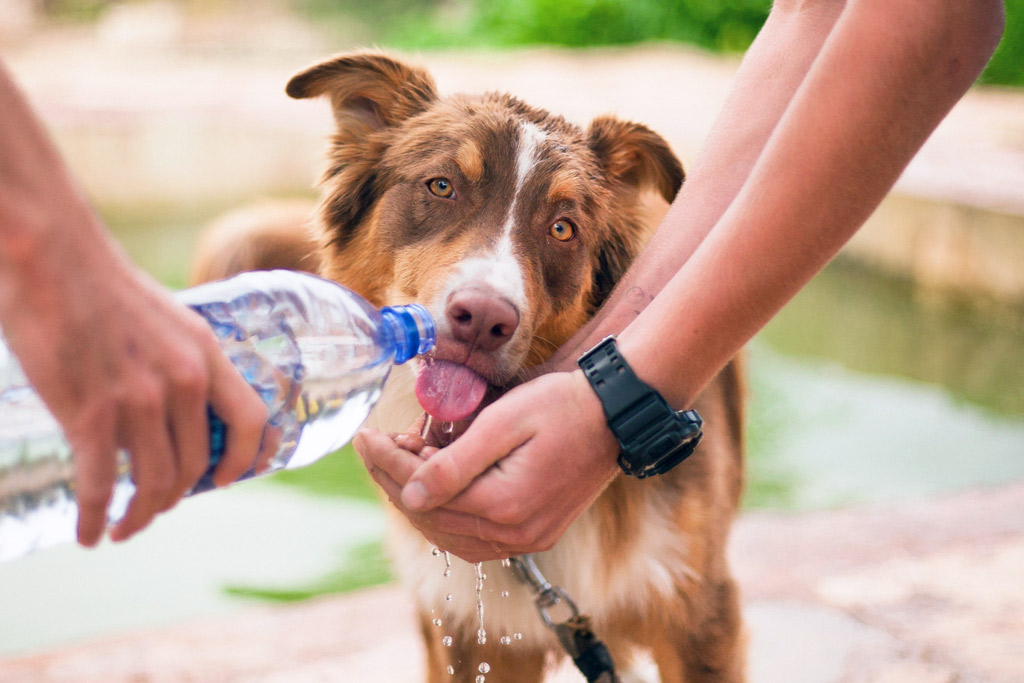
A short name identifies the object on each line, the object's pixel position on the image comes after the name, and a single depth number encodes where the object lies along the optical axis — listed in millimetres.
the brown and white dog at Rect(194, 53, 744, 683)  2287
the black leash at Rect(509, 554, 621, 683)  2068
